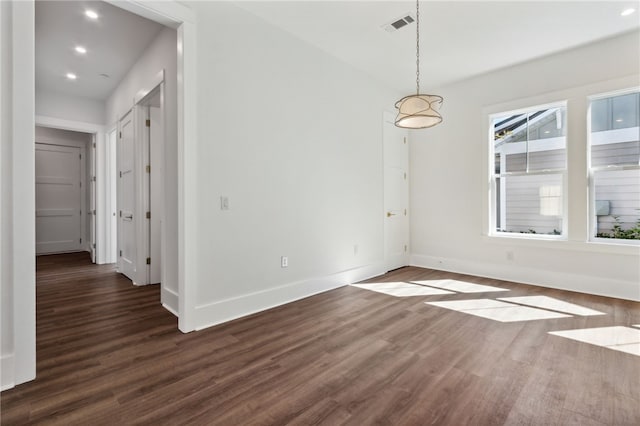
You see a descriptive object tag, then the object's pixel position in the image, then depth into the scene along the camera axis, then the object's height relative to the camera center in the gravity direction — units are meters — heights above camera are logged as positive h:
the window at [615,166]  3.63 +0.57
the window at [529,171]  4.12 +0.60
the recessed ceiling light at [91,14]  3.10 +2.13
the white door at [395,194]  5.01 +0.31
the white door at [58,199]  6.71 +0.34
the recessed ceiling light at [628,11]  3.07 +2.11
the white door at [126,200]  4.26 +0.20
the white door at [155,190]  4.11 +0.32
